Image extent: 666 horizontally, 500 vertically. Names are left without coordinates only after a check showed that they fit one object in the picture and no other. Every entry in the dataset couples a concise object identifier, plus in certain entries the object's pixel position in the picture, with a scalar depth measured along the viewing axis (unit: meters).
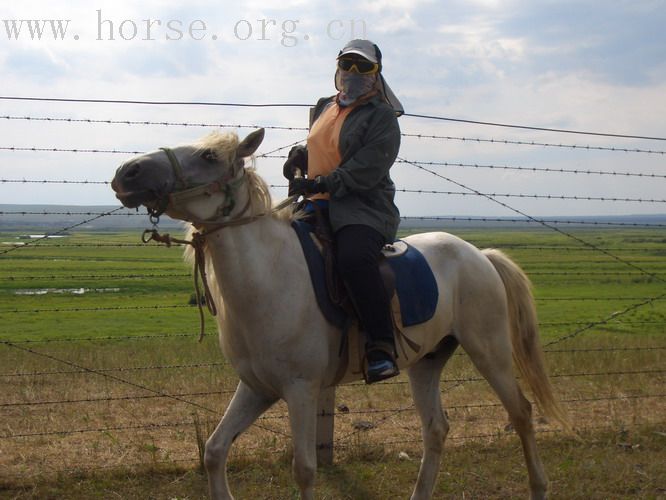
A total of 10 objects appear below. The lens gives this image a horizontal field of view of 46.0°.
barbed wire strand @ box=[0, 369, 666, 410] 7.89
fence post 6.19
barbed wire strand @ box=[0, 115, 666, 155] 6.04
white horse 3.92
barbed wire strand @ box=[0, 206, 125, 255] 5.39
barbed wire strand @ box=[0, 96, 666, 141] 5.87
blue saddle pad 4.42
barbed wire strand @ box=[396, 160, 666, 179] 7.06
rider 4.42
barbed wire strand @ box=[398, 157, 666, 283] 6.83
